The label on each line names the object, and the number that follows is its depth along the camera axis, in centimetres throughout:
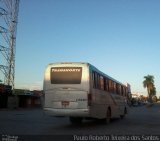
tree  6844
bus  779
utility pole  3043
